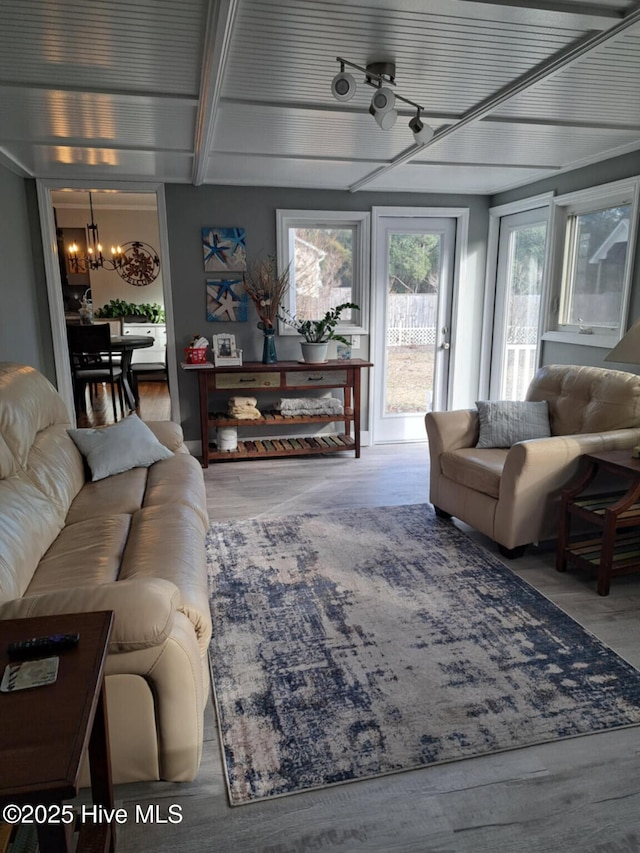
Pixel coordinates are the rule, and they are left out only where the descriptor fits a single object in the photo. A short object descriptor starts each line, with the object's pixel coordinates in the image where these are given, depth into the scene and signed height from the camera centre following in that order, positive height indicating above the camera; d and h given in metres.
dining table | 6.62 -0.59
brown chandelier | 9.15 +0.53
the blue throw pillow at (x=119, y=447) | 3.13 -0.80
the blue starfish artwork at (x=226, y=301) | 5.00 -0.05
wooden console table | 4.87 -0.77
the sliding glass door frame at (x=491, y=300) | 5.28 -0.06
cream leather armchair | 3.06 -0.87
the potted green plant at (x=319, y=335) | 4.97 -0.33
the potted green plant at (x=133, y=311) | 9.08 -0.24
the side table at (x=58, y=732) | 0.96 -0.75
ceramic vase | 5.02 -0.43
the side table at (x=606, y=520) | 2.75 -1.05
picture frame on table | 4.86 -0.46
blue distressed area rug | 1.86 -1.37
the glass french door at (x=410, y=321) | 5.36 -0.24
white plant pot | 4.96 -0.47
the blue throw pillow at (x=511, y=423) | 3.60 -0.76
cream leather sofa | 1.57 -0.92
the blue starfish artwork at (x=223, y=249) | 4.90 +0.37
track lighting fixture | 2.20 +0.75
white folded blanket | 5.16 -0.95
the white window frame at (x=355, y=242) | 5.07 +0.44
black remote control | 1.25 -0.72
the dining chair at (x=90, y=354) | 6.15 -0.60
